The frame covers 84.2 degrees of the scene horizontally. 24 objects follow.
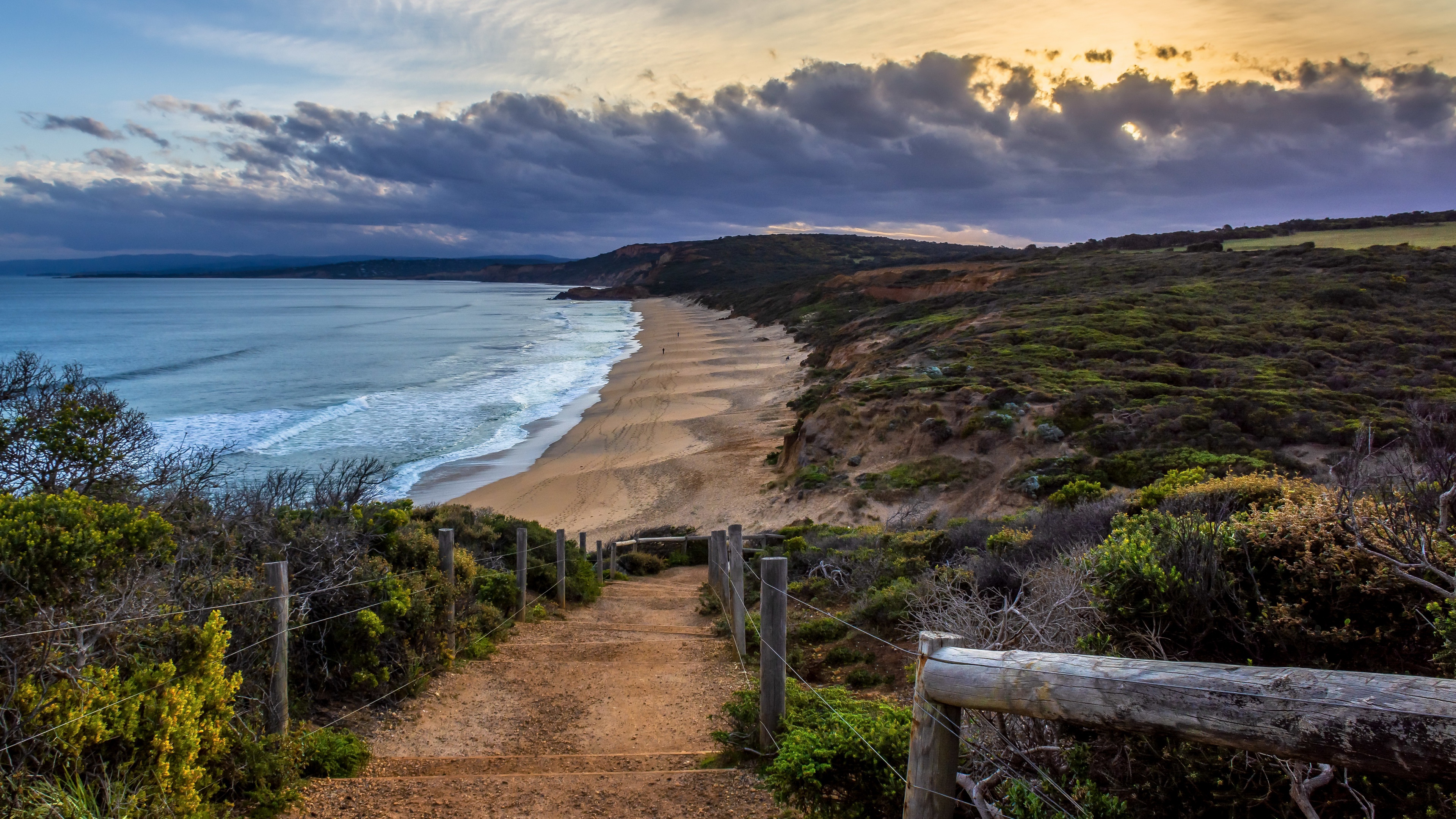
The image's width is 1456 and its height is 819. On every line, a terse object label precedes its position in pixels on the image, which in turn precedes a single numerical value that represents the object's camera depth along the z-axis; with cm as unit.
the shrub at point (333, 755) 475
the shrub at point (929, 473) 1667
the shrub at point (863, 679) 631
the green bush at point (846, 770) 354
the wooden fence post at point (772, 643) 488
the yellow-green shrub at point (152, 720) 328
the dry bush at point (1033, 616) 390
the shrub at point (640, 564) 1553
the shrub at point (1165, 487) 818
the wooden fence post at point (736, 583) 718
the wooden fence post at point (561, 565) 1101
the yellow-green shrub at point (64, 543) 359
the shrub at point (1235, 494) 532
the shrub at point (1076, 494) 1255
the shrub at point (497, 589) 902
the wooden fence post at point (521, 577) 960
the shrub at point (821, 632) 785
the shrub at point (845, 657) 695
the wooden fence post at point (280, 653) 476
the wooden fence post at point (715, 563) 1093
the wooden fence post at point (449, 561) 733
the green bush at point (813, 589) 977
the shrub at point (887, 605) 751
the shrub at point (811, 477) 1847
